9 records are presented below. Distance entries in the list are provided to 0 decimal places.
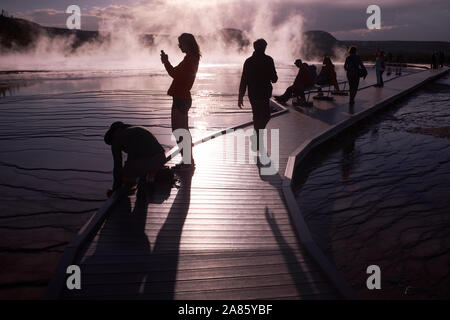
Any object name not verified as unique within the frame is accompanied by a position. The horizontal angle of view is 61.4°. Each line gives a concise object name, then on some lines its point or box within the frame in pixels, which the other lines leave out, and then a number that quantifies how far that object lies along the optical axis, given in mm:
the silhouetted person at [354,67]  11688
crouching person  4898
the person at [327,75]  14305
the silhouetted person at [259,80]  6688
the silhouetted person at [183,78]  5614
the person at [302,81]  13453
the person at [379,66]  19494
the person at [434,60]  39312
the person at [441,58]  43219
